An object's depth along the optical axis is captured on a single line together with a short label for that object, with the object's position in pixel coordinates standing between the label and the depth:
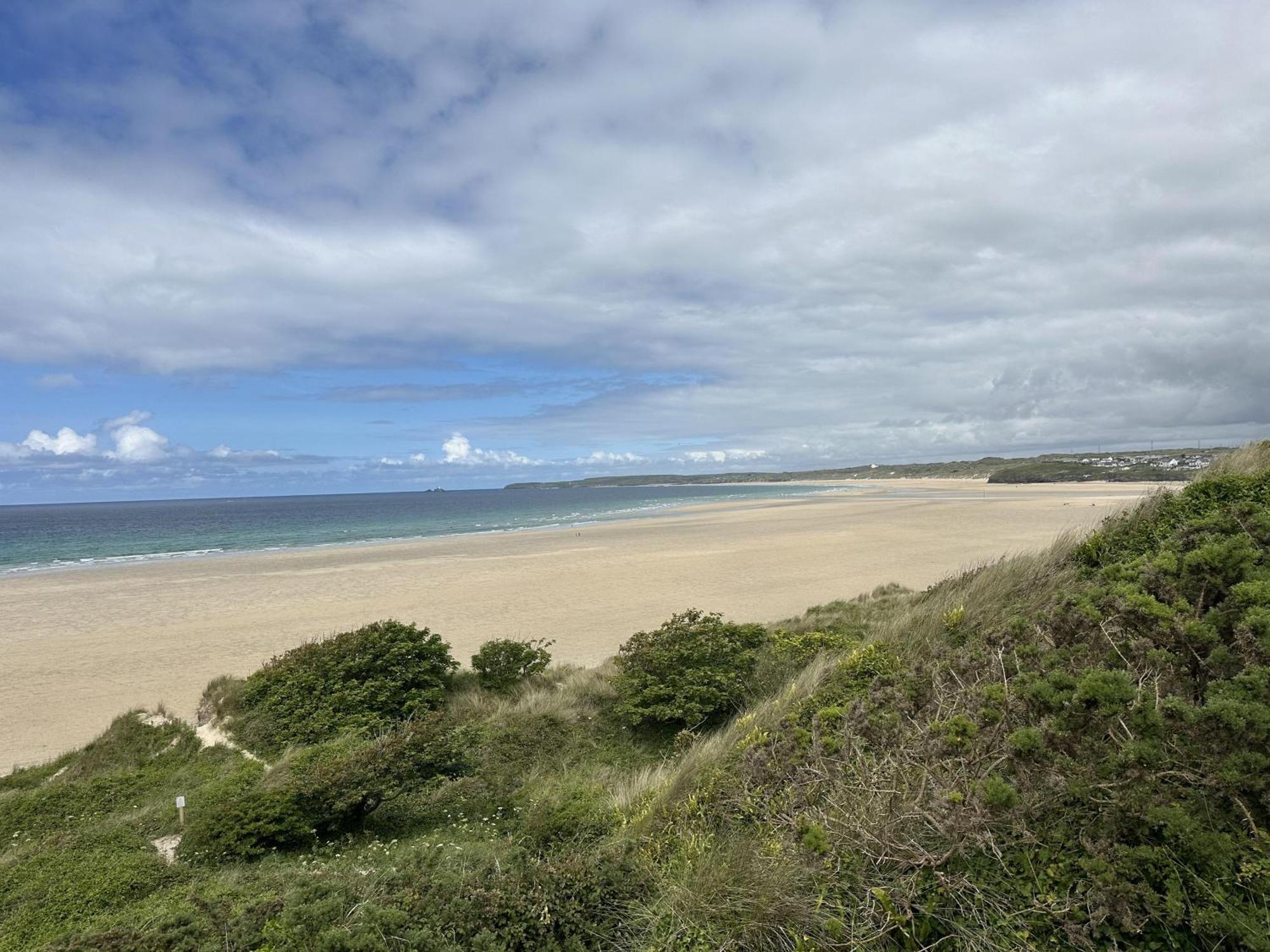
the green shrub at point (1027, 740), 3.25
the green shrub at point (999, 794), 3.05
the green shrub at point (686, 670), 7.04
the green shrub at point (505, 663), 8.98
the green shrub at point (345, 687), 7.57
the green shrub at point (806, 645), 7.75
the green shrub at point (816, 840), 3.25
